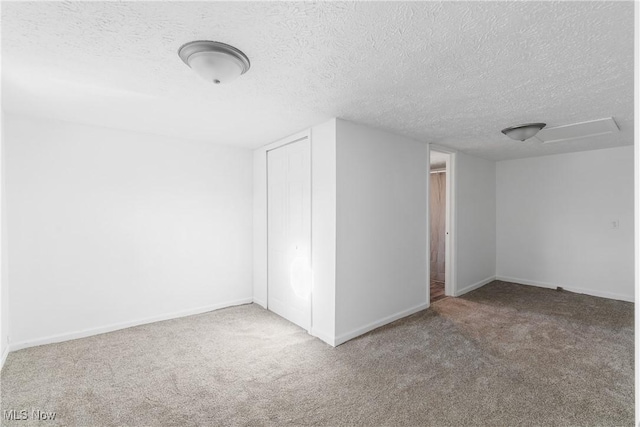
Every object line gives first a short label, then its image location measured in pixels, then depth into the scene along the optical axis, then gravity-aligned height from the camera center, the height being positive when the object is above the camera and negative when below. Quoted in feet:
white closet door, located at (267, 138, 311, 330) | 11.63 -0.81
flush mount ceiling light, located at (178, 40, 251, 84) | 5.60 +2.89
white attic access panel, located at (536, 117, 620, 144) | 10.73 +3.03
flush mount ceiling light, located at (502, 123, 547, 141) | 10.90 +2.89
